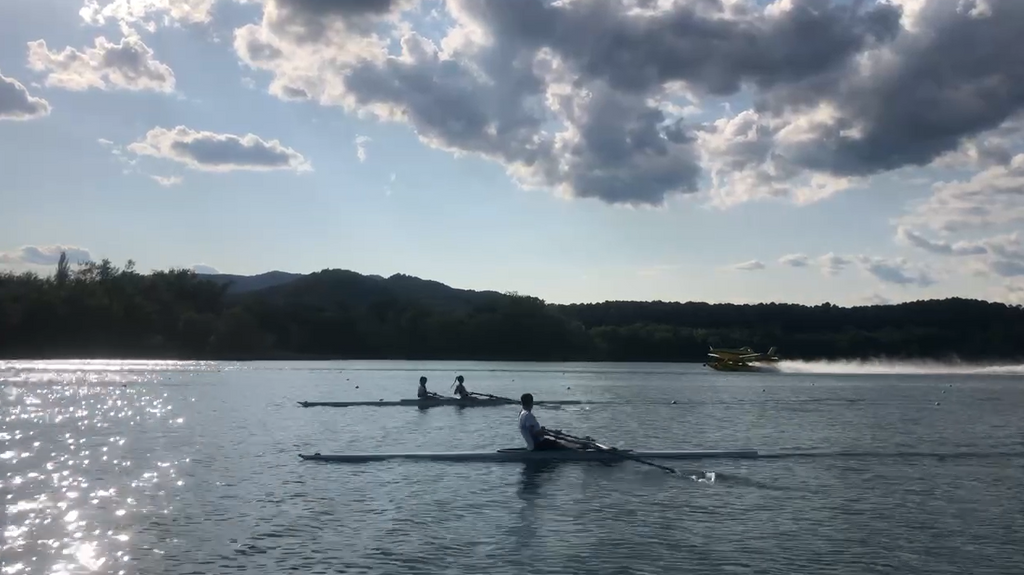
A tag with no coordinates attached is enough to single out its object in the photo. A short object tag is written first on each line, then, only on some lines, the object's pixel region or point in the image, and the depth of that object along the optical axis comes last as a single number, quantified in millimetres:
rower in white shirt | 23156
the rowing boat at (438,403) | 40469
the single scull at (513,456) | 23016
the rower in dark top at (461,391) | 40688
